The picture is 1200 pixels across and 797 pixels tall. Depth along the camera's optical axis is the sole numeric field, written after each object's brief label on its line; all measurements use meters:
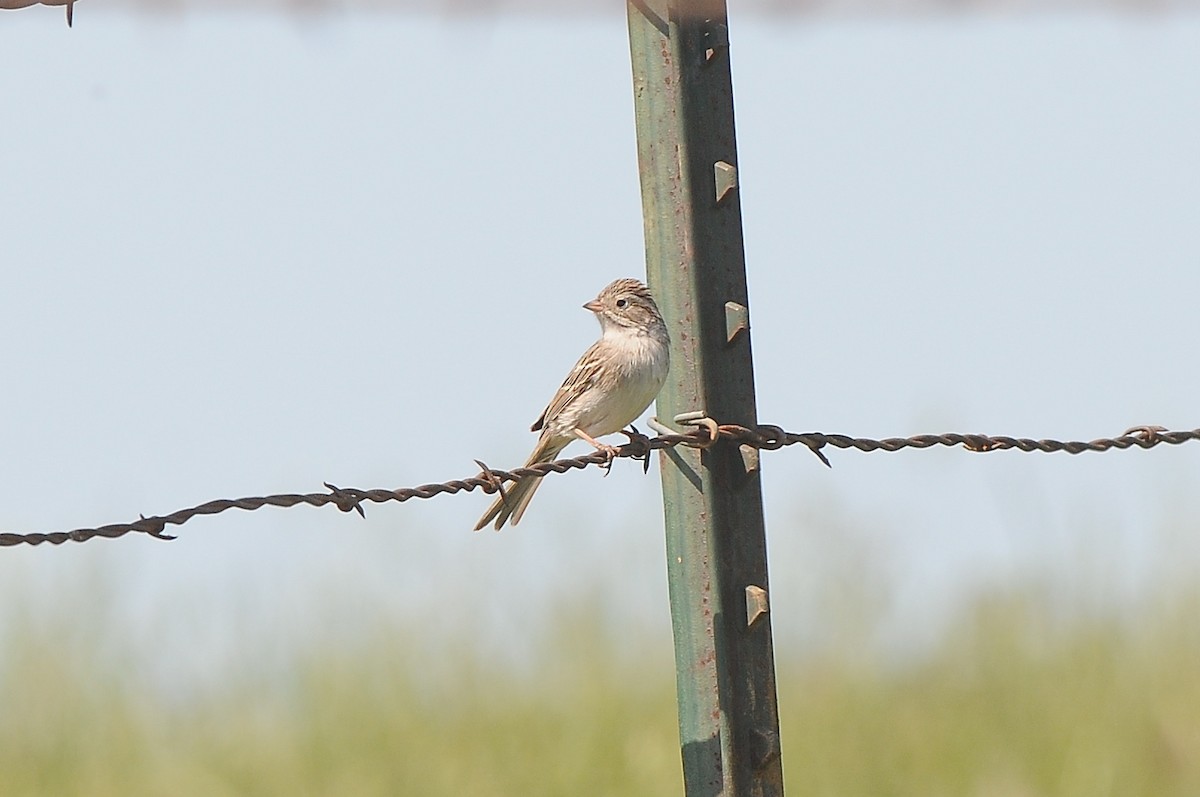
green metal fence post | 8.66
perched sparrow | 10.73
